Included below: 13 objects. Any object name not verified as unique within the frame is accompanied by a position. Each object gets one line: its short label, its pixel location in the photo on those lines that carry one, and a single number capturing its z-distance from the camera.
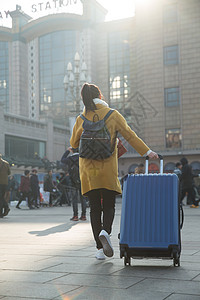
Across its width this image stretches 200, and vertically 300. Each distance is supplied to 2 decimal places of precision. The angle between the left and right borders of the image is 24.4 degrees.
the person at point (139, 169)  10.90
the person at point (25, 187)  19.56
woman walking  4.79
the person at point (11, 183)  24.02
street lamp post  22.45
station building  50.31
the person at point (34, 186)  19.89
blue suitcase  4.27
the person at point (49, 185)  22.05
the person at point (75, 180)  10.27
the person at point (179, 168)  17.23
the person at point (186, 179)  16.80
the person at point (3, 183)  12.77
